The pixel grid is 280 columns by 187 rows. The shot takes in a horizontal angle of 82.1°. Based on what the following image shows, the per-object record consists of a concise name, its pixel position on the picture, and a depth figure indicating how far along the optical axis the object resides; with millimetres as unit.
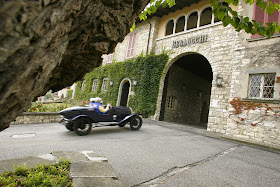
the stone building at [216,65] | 6352
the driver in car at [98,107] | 5262
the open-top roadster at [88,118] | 4809
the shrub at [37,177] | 1521
